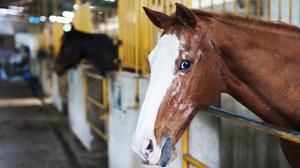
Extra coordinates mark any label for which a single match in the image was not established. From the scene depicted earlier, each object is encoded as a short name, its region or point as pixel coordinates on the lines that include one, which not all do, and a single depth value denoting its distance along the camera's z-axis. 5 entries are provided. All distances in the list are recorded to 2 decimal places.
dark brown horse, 3.72
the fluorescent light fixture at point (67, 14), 9.58
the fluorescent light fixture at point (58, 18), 8.24
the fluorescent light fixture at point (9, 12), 12.10
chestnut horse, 1.20
